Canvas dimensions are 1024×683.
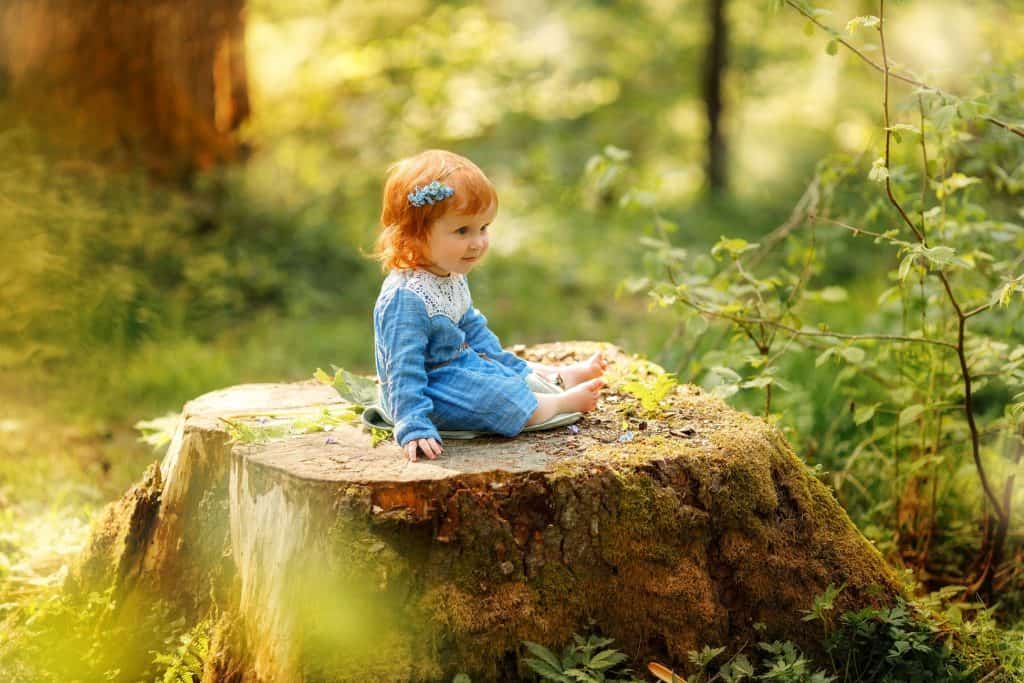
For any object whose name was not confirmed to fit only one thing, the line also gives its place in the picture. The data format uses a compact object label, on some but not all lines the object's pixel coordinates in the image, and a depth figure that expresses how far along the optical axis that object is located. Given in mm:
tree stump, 2686
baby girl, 2975
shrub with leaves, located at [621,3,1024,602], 3535
